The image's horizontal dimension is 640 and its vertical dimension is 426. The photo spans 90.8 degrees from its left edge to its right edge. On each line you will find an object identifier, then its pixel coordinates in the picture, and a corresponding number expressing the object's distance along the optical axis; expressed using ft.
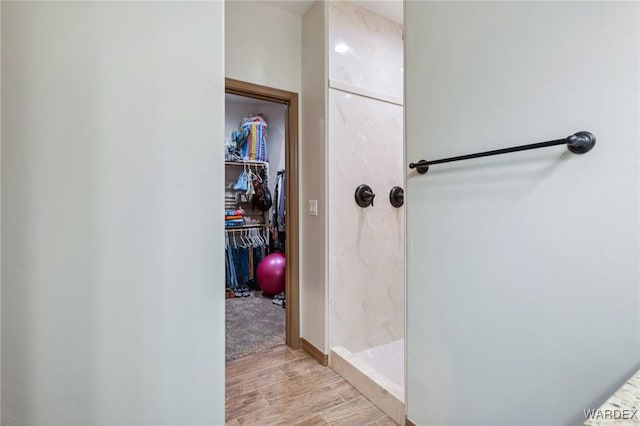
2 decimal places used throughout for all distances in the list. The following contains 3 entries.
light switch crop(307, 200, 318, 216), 7.65
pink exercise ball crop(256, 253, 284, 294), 12.54
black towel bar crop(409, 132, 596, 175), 3.05
